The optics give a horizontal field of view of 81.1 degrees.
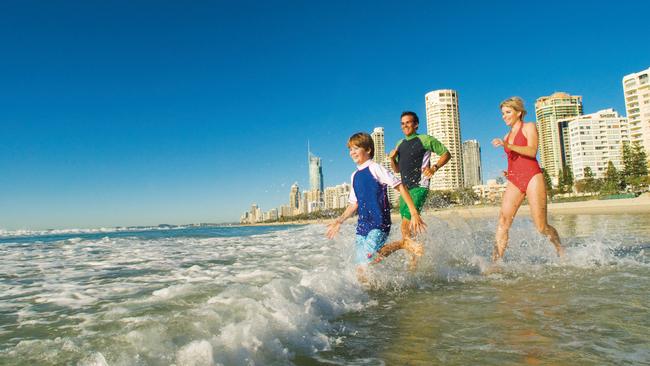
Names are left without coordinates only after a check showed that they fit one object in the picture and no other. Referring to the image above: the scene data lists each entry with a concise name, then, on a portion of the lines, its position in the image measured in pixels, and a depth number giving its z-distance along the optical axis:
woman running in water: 5.13
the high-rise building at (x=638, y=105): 87.69
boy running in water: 4.38
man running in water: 5.57
